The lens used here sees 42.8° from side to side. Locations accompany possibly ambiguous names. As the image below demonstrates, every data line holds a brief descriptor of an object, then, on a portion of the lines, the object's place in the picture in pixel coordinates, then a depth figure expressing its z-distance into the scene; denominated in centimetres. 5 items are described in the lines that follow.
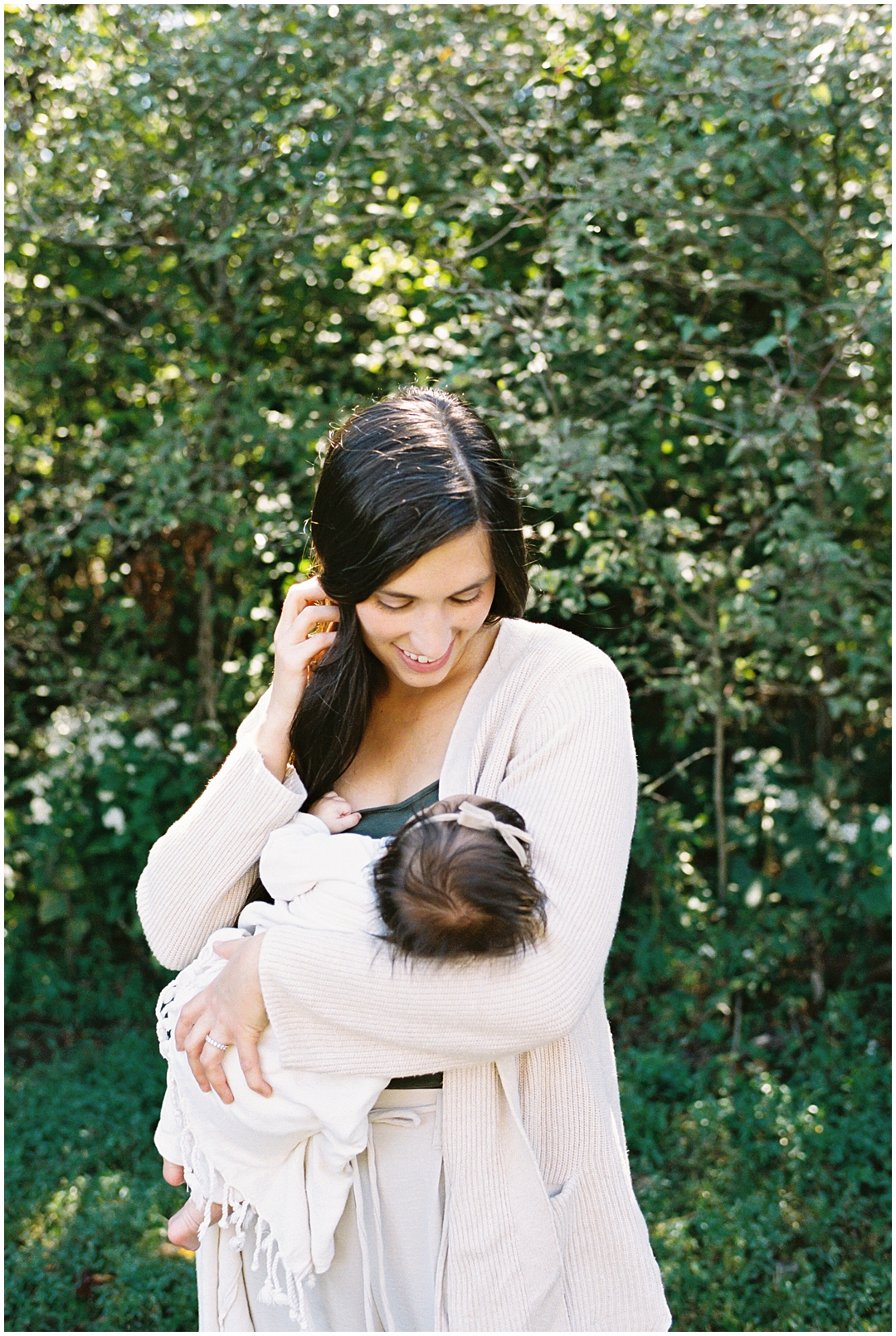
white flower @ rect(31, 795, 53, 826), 407
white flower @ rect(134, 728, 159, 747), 403
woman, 131
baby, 129
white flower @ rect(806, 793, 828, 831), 369
